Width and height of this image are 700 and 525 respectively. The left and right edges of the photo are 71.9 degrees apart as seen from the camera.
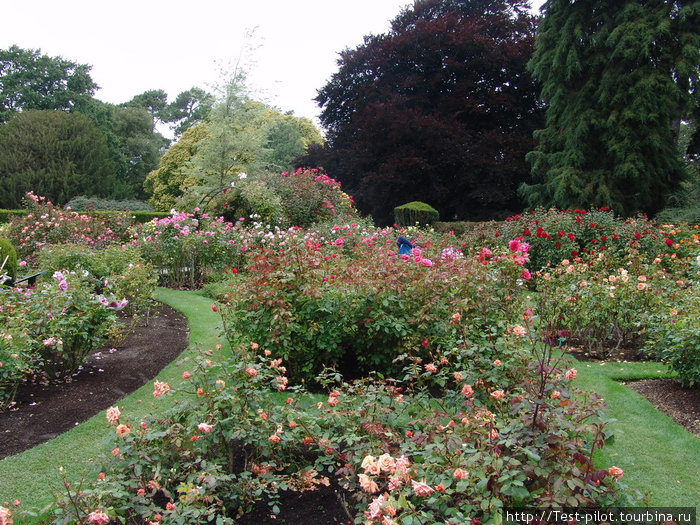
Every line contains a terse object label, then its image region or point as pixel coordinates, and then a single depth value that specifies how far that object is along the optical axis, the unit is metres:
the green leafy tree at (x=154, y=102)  43.57
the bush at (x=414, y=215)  12.85
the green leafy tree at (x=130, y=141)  31.38
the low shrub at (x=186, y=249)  8.58
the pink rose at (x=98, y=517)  1.61
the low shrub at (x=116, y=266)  5.46
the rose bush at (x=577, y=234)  7.75
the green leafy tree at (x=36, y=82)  29.05
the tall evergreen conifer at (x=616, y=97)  13.16
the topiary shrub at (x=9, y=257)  6.22
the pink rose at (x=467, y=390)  2.09
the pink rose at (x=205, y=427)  1.98
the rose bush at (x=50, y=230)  9.18
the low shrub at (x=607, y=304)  4.61
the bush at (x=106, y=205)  19.13
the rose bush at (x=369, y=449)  1.72
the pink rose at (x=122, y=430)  1.94
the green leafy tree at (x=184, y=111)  42.19
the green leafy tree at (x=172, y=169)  27.15
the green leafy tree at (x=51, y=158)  24.88
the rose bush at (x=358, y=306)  3.67
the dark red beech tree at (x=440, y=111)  17.06
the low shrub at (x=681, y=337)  3.35
